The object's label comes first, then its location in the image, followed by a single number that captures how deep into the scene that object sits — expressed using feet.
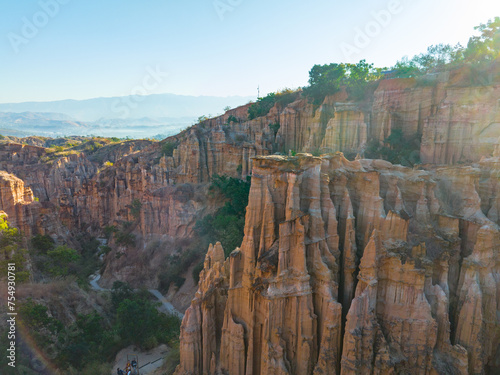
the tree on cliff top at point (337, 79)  122.08
